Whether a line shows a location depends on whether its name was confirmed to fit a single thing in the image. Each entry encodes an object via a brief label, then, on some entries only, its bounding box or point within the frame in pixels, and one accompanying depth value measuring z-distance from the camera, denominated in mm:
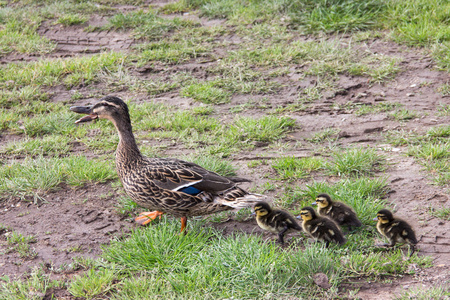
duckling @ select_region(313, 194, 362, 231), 8344
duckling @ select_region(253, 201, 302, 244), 8266
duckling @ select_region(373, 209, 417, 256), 7777
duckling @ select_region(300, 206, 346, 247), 7977
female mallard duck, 8578
